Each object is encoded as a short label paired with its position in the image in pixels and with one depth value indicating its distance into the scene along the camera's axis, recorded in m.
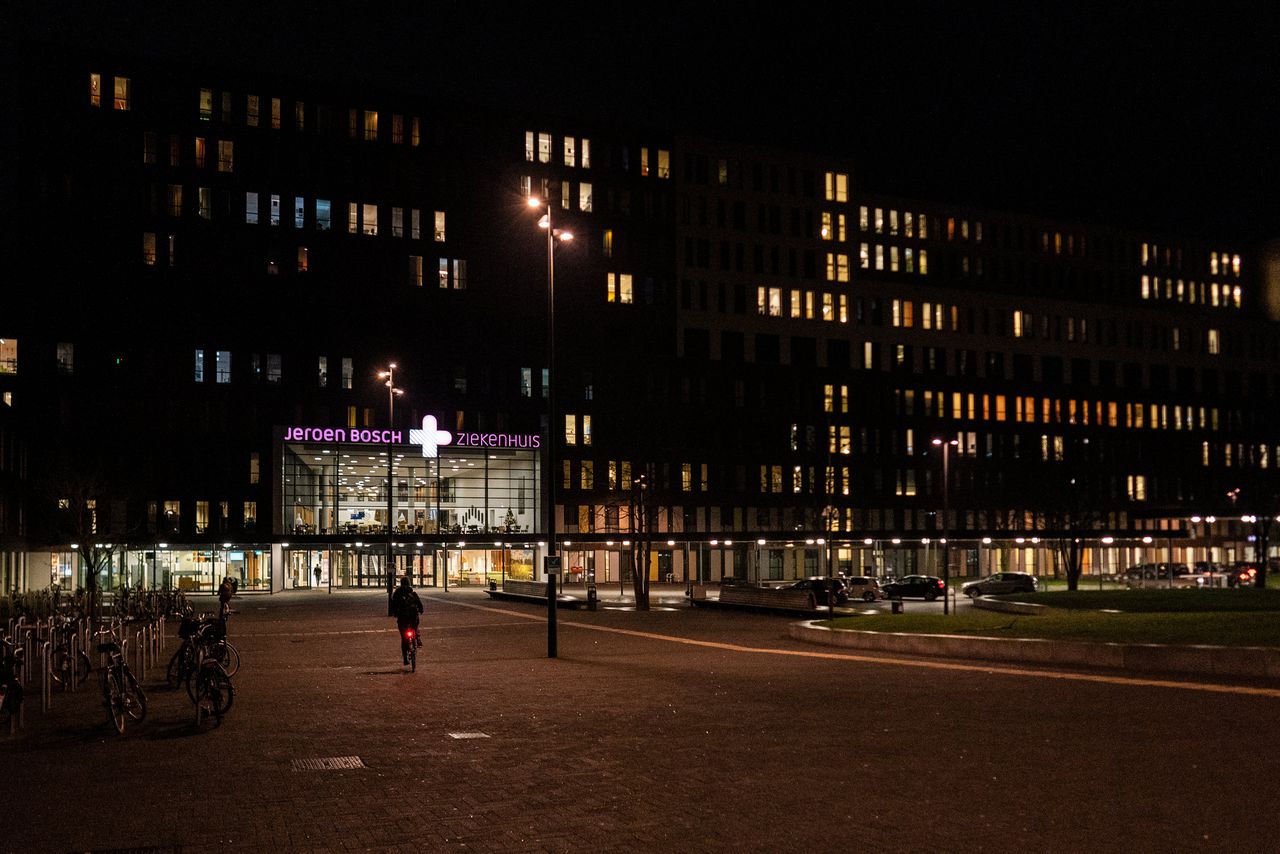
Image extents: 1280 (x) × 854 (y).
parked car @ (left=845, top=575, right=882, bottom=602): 57.72
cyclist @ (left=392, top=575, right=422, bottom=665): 23.03
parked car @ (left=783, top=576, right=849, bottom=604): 51.88
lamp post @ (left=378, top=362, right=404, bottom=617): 50.33
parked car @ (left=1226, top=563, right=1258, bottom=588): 68.51
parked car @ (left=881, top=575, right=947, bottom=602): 59.56
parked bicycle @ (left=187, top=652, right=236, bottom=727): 15.26
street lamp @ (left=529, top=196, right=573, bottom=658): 25.83
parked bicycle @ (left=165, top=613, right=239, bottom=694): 18.59
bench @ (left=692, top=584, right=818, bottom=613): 43.09
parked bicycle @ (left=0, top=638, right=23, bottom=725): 14.55
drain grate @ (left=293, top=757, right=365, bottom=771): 12.05
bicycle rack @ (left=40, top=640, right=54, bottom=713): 17.52
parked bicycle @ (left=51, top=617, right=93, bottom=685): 19.89
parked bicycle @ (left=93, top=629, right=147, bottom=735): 14.68
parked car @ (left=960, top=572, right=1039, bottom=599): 61.09
